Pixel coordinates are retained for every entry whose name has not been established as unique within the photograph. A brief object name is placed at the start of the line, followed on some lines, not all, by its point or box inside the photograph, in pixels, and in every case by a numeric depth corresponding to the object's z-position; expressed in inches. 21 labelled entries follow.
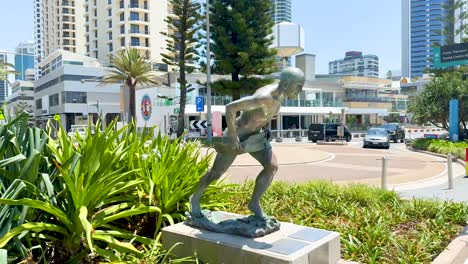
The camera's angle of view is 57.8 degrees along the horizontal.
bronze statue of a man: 149.7
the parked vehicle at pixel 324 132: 1408.7
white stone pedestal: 143.9
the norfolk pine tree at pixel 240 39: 1241.4
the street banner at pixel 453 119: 1007.0
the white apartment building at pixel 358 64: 5821.9
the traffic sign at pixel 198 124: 896.9
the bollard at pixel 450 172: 433.1
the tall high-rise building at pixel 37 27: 5879.4
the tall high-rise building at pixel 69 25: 3998.5
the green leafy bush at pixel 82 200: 136.9
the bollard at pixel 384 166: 390.3
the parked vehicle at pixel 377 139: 1142.3
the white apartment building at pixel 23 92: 3981.1
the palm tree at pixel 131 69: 1507.1
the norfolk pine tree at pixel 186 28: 1306.6
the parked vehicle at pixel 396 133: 1459.6
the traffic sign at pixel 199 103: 1021.8
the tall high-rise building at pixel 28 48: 5137.3
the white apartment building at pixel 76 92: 2498.8
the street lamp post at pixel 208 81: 1038.1
